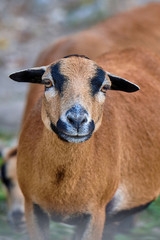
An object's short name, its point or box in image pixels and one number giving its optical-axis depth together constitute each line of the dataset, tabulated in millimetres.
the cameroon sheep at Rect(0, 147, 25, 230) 14383
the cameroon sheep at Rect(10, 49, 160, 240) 8641
